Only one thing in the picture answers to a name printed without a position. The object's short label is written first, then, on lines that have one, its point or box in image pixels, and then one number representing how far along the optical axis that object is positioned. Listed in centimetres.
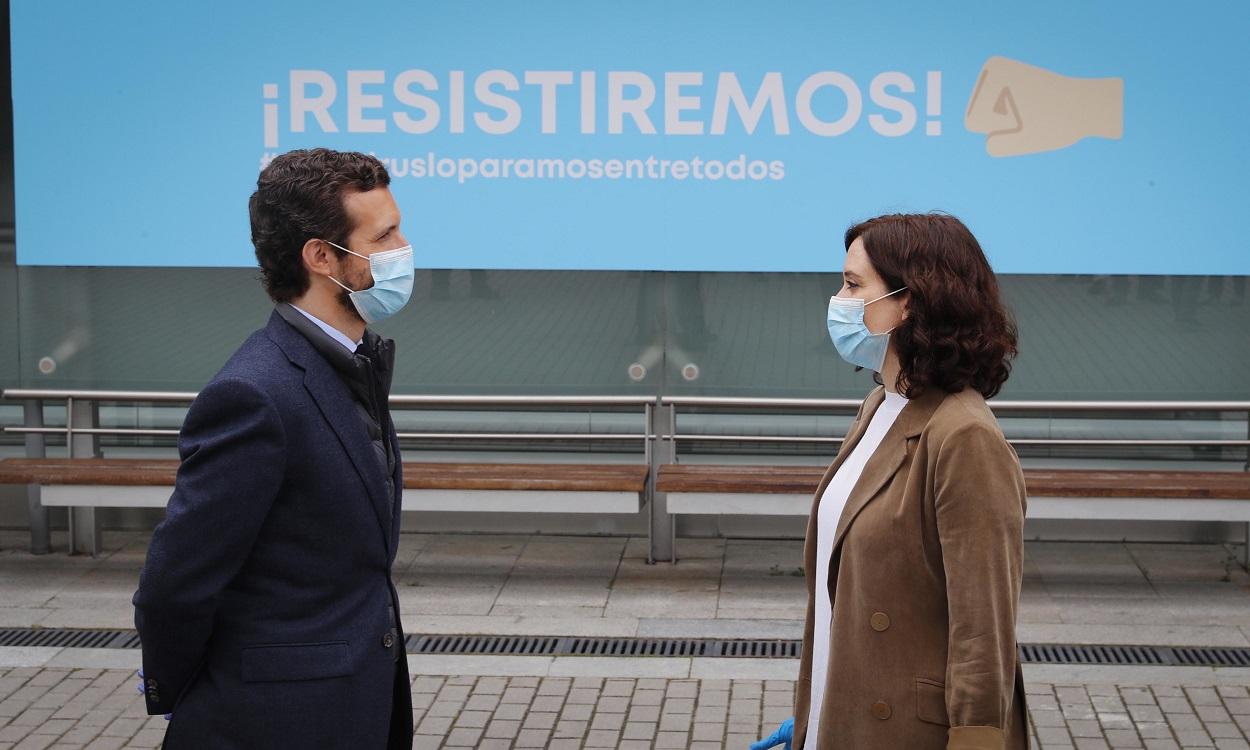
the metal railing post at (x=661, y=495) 756
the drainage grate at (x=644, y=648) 604
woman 260
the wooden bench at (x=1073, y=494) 678
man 246
